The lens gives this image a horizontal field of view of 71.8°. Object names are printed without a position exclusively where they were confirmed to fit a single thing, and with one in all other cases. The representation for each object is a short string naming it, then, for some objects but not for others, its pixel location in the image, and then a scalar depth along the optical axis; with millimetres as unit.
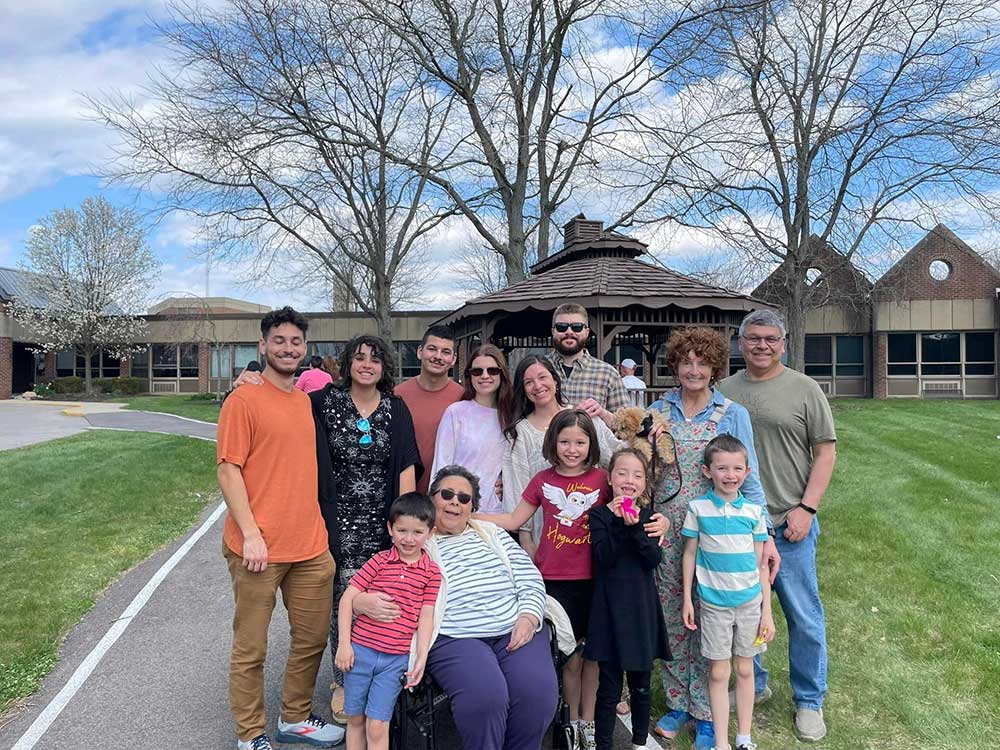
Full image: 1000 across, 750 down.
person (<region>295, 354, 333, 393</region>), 7320
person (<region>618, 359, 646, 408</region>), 8312
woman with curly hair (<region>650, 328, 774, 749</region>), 3455
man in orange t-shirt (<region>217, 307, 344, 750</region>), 3240
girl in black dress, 3156
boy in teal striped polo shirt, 3291
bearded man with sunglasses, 4094
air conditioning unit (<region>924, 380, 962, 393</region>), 26875
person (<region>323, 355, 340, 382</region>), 7305
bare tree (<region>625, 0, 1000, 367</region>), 17703
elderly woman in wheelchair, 2895
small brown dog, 3418
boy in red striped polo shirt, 2977
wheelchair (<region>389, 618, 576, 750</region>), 2969
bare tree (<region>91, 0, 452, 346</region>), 15930
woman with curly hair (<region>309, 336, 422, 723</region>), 3535
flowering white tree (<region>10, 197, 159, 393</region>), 31297
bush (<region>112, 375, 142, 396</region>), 32312
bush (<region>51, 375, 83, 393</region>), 31531
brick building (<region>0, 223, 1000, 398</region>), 10039
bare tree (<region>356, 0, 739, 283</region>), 16312
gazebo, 9633
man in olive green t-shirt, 3627
